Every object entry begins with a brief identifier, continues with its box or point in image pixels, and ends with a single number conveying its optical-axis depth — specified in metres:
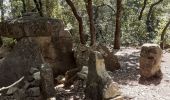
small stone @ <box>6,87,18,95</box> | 4.56
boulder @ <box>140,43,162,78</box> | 5.47
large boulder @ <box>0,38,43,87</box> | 5.02
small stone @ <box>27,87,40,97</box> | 4.27
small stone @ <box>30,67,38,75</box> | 4.71
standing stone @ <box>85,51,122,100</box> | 3.76
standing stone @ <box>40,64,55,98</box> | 4.26
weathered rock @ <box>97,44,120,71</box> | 5.92
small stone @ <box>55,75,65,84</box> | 5.47
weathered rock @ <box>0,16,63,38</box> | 4.99
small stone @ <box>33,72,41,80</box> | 4.36
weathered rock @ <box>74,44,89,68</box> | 5.62
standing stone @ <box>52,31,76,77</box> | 6.13
